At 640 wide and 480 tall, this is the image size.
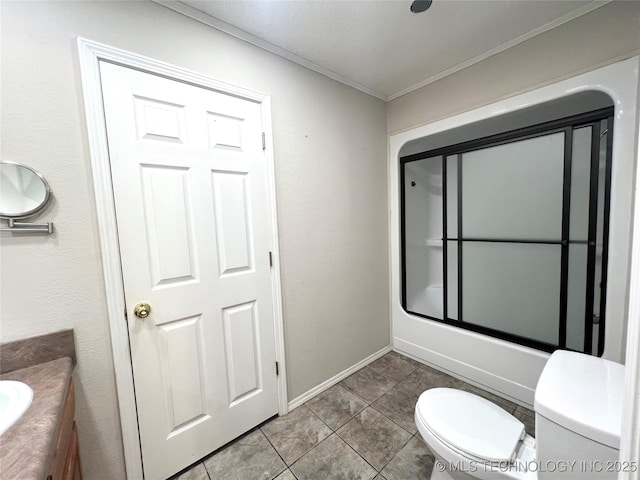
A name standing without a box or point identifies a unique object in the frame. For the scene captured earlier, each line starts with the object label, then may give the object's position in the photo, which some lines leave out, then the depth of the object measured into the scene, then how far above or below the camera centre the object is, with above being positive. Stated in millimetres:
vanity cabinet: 695 -688
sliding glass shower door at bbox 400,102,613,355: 1601 -157
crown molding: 1274 +1092
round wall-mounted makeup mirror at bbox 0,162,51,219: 930 +167
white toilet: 773 -826
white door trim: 1059 +114
